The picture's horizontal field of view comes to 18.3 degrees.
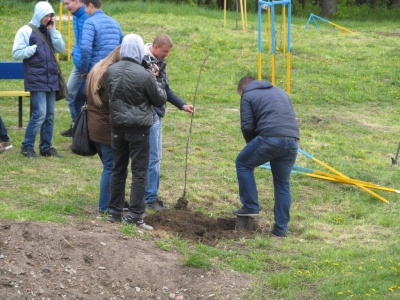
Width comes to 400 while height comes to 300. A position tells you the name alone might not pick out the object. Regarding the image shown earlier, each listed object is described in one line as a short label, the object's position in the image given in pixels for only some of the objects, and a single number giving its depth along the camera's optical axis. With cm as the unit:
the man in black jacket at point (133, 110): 1036
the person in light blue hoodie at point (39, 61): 1422
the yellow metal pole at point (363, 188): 1397
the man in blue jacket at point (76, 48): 1527
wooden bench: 1805
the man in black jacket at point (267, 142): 1138
